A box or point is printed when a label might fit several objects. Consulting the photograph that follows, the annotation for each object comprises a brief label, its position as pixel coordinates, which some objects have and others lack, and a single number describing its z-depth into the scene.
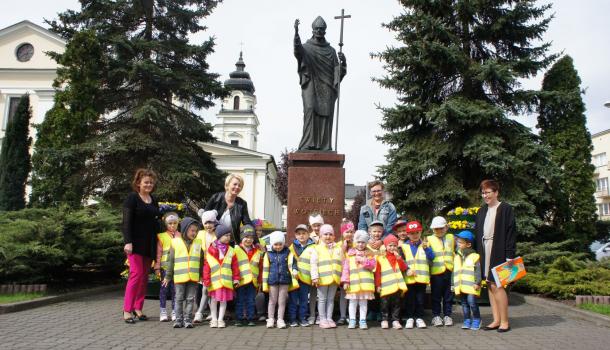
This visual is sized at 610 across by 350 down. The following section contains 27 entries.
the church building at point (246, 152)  51.28
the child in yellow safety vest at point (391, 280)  6.04
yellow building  43.44
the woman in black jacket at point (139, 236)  6.24
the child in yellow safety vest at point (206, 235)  6.27
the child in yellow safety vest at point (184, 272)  6.00
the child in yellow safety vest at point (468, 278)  6.05
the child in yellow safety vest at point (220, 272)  5.99
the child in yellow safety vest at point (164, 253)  6.52
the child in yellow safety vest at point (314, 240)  6.34
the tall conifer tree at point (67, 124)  13.63
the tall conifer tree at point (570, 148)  13.86
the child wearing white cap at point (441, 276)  6.36
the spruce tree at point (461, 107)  13.45
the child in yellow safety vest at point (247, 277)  6.14
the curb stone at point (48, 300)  6.91
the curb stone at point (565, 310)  6.71
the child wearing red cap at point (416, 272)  6.20
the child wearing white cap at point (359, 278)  5.99
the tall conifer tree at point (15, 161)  20.50
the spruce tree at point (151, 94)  15.80
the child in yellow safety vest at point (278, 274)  6.12
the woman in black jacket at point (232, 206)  6.56
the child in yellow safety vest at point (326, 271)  6.05
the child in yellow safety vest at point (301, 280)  6.15
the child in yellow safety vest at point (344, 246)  6.32
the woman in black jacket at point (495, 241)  5.84
